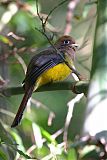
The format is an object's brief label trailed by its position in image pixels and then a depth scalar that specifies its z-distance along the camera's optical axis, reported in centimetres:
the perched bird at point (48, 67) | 655
